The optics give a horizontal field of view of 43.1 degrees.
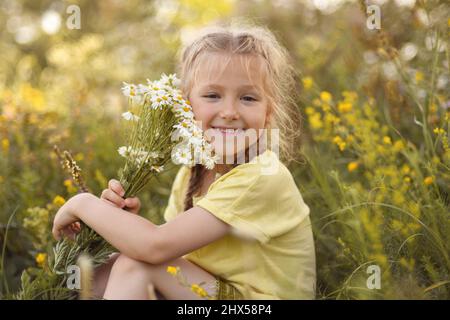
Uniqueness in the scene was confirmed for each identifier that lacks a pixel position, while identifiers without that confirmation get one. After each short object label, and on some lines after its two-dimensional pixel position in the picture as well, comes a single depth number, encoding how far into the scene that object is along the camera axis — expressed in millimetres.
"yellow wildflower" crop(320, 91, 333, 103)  2320
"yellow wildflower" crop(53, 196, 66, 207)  2042
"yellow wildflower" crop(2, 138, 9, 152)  2480
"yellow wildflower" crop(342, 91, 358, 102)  2427
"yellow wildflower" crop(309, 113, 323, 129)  2404
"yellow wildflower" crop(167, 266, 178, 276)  1466
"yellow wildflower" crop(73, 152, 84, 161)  2525
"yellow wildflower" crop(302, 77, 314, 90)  2328
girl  1581
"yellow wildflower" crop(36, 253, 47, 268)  1883
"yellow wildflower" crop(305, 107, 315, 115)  2491
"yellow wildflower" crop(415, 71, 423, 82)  2273
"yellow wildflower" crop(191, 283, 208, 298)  1471
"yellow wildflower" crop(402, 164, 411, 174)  1843
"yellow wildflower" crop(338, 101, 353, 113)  2322
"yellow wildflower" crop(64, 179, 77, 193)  2164
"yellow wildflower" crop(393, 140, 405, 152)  1998
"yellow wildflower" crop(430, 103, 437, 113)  2096
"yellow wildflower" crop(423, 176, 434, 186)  1890
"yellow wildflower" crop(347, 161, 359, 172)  2187
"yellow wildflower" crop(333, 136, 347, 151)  2034
